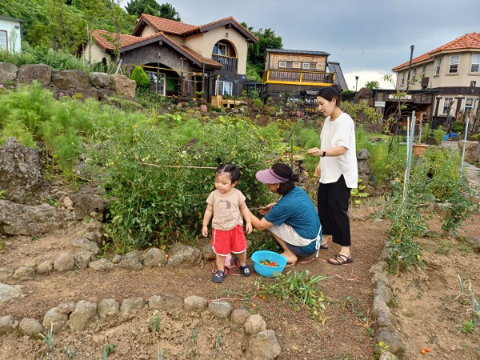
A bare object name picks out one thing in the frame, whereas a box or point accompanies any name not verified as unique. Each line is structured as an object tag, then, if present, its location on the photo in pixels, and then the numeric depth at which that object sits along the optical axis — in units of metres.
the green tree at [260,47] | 30.02
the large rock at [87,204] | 3.57
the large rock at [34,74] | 9.57
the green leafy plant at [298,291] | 2.57
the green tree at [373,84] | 24.33
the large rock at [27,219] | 3.28
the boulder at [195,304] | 2.46
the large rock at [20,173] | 3.58
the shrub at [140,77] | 14.54
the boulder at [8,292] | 2.44
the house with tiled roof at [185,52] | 16.45
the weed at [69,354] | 2.02
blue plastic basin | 2.86
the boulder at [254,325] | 2.26
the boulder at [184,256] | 2.99
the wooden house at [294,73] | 22.33
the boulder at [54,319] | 2.22
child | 2.76
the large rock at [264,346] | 2.08
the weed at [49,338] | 2.07
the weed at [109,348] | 2.08
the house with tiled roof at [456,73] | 22.94
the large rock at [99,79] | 10.37
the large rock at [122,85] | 10.89
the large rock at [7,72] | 9.22
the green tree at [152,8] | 29.31
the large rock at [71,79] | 9.92
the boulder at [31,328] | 2.19
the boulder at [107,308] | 2.35
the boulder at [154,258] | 2.96
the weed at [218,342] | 2.16
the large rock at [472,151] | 10.85
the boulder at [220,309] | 2.41
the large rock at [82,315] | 2.26
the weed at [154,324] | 2.28
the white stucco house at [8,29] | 17.92
